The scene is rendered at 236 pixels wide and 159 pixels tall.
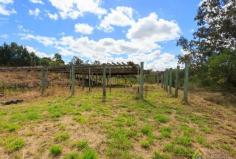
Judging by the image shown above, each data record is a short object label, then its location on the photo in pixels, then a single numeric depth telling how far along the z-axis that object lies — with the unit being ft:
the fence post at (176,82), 16.32
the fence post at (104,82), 14.03
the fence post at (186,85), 14.45
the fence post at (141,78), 14.55
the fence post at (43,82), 18.13
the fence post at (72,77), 16.51
